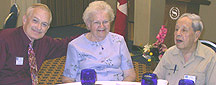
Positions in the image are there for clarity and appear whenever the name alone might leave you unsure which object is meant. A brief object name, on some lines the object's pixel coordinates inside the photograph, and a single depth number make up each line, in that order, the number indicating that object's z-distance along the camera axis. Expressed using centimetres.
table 224
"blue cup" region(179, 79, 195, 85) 183
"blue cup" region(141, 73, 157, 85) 193
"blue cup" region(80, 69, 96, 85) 204
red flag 560
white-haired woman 265
